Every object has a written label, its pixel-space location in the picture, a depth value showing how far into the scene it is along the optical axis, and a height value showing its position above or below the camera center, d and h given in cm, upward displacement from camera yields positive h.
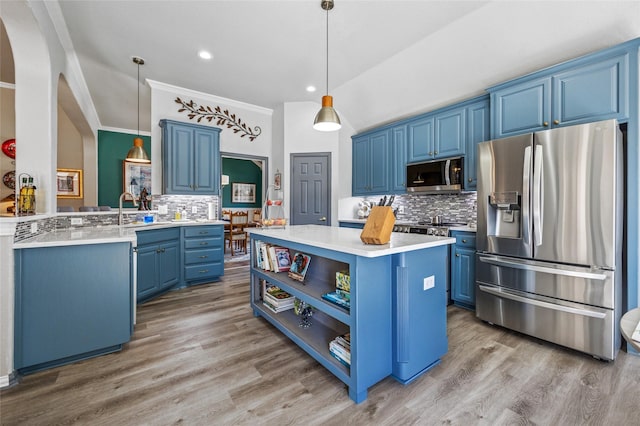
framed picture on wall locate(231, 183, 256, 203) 948 +60
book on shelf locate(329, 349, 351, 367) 178 -100
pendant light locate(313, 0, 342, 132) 252 +86
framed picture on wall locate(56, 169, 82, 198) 606 +59
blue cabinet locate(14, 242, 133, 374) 187 -68
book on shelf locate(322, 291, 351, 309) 181 -61
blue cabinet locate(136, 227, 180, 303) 324 -66
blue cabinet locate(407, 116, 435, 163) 380 +101
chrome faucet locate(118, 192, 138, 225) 348 -8
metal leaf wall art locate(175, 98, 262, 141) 475 +168
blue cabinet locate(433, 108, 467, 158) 345 +99
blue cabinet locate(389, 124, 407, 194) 414 +78
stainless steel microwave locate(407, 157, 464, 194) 345 +45
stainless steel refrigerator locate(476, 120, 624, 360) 206 -20
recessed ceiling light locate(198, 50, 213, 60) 357 +204
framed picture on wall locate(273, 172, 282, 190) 529 +56
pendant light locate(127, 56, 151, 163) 404 +82
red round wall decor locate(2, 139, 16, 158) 439 +97
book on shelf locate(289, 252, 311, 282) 237 -50
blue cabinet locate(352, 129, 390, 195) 442 +79
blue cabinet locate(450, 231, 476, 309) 303 -67
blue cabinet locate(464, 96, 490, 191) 322 +92
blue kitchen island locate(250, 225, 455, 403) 163 -64
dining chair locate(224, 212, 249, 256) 660 -65
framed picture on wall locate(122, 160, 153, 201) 703 +84
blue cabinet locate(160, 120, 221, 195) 423 +82
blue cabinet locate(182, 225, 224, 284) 397 -64
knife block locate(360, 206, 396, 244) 171 -11
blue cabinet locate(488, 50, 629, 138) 218 +102
